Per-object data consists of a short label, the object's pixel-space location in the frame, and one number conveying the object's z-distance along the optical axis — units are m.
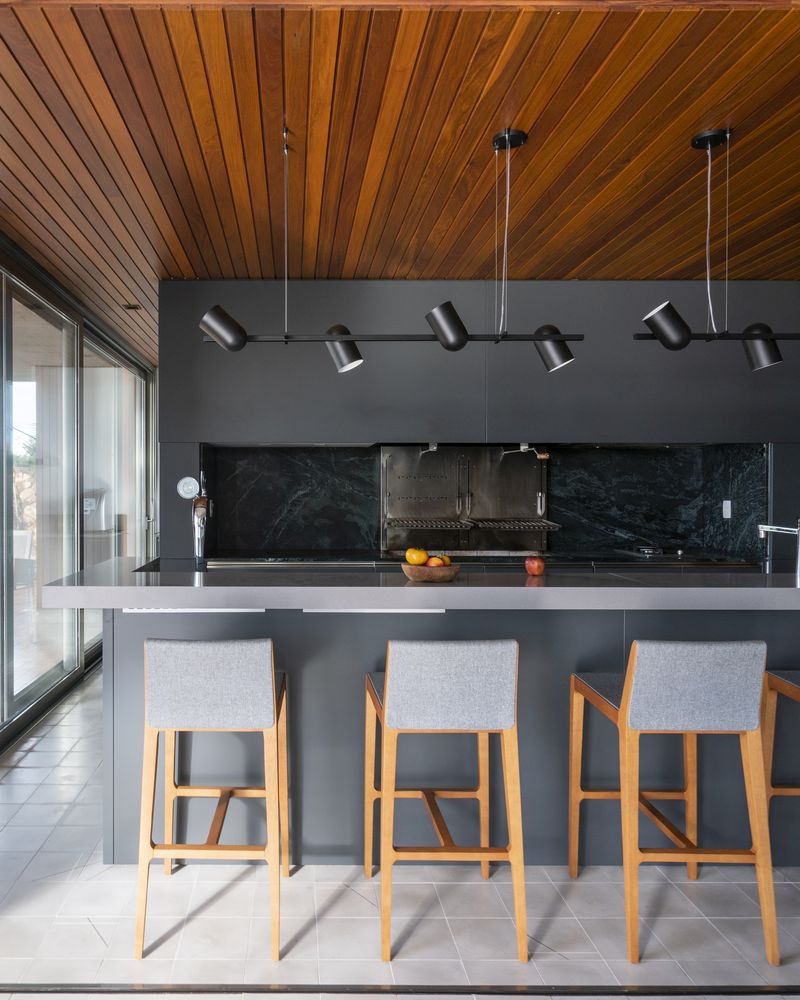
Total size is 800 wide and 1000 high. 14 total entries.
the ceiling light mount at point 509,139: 2.47
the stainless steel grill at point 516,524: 4.76
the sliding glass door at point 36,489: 4.01
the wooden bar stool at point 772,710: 2.55
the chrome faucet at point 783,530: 2.59
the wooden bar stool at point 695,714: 2.15
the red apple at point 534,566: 2.71
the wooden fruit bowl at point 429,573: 2.57
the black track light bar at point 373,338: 2.80
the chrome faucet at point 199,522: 3.74
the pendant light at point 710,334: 2.52
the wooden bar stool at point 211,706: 2.15
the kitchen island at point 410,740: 2.70
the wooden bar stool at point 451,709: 2.13
